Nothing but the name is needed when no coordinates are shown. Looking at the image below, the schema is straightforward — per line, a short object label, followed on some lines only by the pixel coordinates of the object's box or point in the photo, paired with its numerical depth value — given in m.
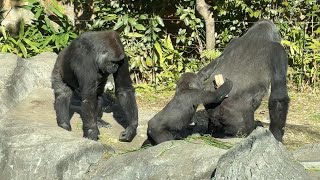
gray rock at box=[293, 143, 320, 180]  9.15
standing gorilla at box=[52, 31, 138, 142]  11.81
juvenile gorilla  10.72
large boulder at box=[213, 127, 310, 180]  7.73
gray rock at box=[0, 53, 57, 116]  13.11
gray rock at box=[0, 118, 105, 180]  10.15
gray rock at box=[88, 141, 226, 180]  8.76
